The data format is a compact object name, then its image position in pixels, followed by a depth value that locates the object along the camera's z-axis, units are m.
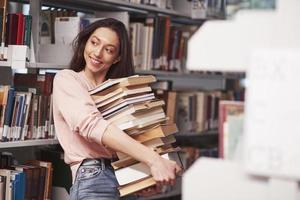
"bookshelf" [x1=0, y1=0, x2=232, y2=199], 2.38
